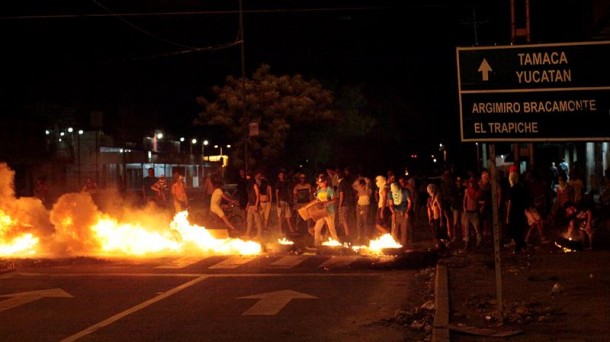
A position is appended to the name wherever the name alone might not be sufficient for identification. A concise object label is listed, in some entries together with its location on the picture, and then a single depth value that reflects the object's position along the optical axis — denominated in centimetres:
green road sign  853
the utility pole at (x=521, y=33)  1978
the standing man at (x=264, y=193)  2036
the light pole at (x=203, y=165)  7875
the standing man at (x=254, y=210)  1992
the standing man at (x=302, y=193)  2052
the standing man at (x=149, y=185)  2288
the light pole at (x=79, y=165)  4969
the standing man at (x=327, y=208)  1888
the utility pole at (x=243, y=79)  2892
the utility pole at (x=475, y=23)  3799
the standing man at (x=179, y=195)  2172
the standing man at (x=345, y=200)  1969
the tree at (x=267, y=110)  3491
